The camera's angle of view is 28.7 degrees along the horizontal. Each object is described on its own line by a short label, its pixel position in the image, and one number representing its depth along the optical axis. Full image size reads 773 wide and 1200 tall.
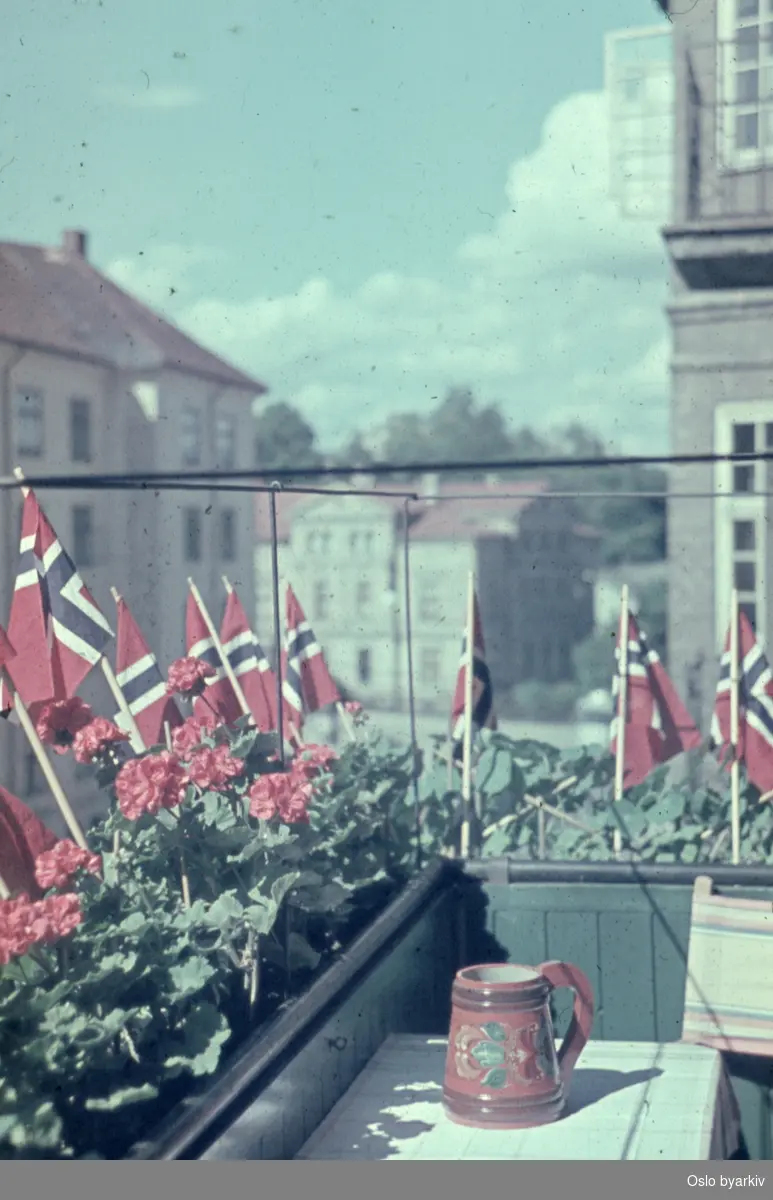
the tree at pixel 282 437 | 50.09
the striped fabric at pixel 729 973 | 4.75
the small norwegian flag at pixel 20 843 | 3.44
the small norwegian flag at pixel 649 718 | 7.13
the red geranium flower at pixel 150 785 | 3.77
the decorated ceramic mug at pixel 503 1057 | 3.31
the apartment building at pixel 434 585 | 59.19
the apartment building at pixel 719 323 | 8.27
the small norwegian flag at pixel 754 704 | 6.86
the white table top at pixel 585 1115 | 3.21
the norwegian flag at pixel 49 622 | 4.36
